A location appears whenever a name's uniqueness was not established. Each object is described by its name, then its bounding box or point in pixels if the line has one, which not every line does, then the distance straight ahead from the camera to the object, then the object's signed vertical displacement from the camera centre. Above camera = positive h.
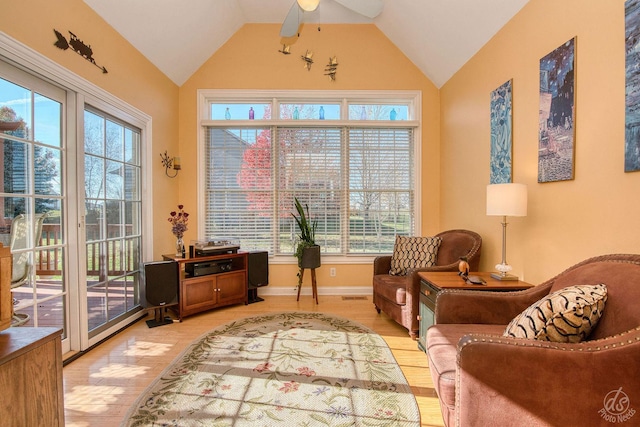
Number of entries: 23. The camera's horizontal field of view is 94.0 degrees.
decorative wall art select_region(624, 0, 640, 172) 1.51 +0.62
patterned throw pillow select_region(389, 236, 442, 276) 3.19 -0.49
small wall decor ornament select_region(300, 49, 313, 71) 3.92 +1.98
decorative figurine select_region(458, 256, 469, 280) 2.41 -0.49
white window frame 4.00 +1.32
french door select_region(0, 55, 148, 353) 1.99 +0.03
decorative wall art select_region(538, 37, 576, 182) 1.92 +0.63
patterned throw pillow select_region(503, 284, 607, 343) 1.24 -0.46
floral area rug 1.68 -1.17
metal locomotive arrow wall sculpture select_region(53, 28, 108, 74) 2.17 +1.27
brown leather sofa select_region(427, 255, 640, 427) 1.10 -0.65
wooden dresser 0.94 -0.57
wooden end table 2.15 -0.57
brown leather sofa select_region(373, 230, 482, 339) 2.69 -0.73
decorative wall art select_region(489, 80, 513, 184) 2.54 +0.65
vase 3.31 -0.42
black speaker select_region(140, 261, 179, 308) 3.00 -0.76
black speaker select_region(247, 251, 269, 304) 3.75 -0.78
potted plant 3.63 -0.41
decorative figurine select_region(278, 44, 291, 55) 3.92 +2.11
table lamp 2.12 +0.06
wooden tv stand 3.19 -0.88
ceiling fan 2.36 +1.71
